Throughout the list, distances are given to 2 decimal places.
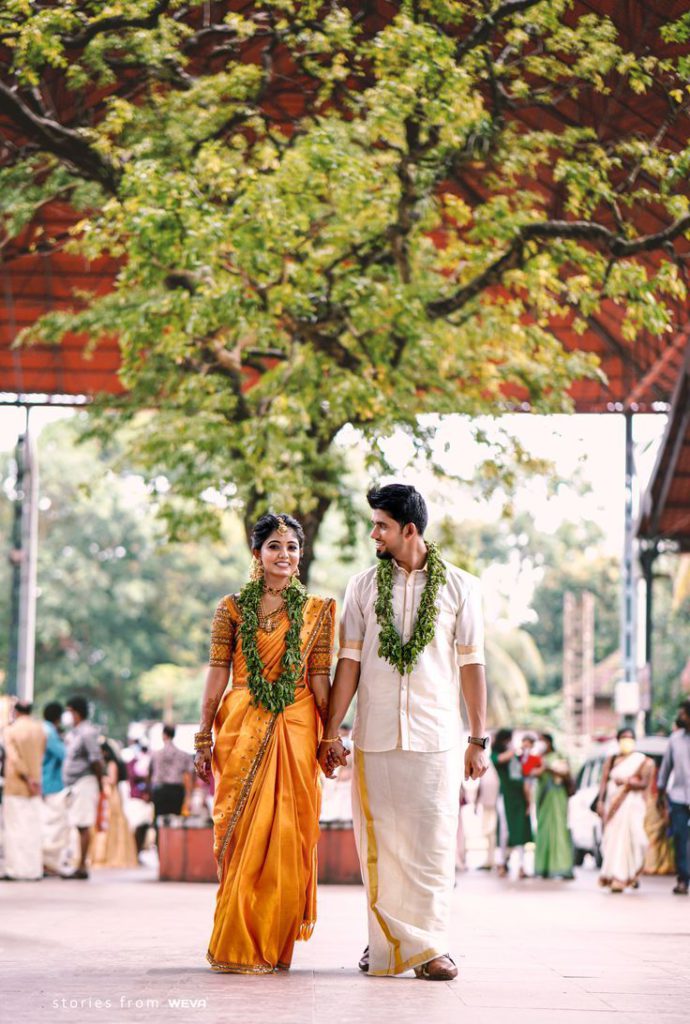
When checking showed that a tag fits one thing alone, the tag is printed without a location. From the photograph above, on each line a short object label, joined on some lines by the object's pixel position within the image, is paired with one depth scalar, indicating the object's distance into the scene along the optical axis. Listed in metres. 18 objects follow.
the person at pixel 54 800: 16.17
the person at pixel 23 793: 14.69
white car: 21.16
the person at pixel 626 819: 15.94
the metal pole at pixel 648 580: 27.72
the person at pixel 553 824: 18.00
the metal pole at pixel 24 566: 27.97
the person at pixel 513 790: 18.70
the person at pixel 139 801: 20.66
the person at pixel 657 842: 19.42
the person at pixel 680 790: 15.32
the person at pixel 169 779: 18.11
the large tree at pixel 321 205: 14.20
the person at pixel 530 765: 18.91
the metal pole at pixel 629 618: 28.30
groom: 6.78
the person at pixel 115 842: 19.73
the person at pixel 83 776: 16.06
